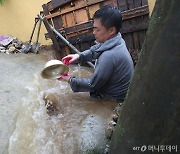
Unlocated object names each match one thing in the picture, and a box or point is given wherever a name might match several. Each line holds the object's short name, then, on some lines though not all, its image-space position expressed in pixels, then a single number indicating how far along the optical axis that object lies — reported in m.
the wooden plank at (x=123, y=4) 2.87
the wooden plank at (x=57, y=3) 3.05
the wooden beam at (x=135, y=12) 2.80
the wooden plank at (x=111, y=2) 2.88
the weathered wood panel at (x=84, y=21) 2.86
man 1.67
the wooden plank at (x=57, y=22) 3.16
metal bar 2.99
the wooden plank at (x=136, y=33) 2.83
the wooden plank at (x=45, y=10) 3.16
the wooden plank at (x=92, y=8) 2.95
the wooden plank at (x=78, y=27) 2.99
